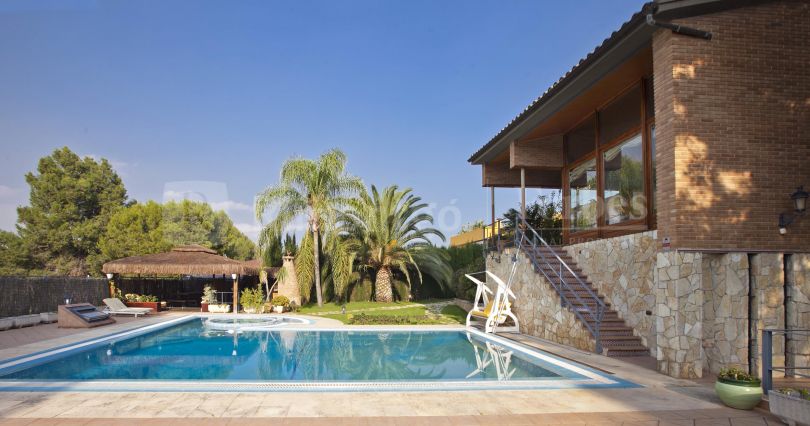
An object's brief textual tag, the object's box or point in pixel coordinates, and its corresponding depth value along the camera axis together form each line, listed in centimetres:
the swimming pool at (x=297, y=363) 742
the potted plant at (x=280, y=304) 1948
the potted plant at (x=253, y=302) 1953
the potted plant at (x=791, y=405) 502
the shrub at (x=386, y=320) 1603
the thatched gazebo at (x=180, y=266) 1948
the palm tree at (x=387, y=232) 2056
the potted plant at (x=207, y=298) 2027
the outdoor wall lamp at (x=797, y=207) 778
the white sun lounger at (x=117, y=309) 1817
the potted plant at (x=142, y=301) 2000
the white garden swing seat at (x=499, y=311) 1347
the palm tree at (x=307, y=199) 2019
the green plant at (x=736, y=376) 599
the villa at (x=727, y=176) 778
